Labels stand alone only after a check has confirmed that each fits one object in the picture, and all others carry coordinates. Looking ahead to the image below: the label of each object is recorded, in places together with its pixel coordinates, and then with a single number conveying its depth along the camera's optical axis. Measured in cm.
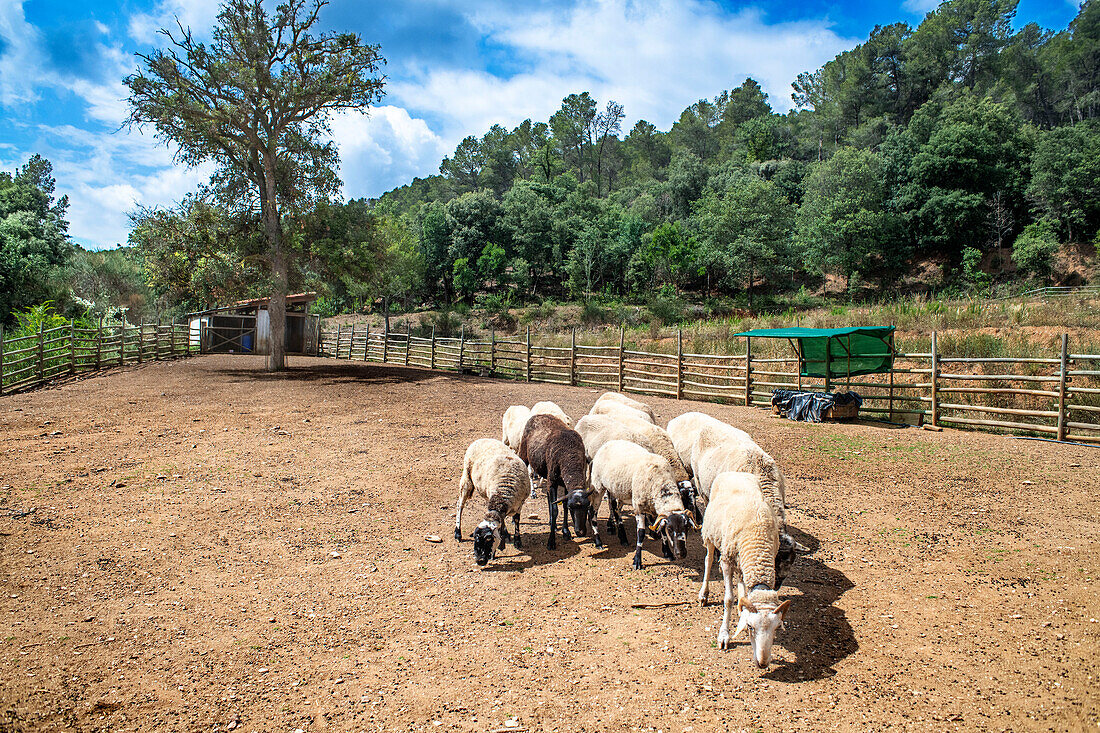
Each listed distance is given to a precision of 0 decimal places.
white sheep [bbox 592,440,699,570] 534
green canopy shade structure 1259
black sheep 603
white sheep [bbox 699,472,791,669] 372
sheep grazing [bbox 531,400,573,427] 809
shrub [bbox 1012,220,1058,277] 3659
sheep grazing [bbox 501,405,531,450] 795
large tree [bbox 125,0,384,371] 1995
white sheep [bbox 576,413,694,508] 662
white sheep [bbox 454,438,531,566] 553
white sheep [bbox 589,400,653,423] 804
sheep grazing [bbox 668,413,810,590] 492
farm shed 3319
